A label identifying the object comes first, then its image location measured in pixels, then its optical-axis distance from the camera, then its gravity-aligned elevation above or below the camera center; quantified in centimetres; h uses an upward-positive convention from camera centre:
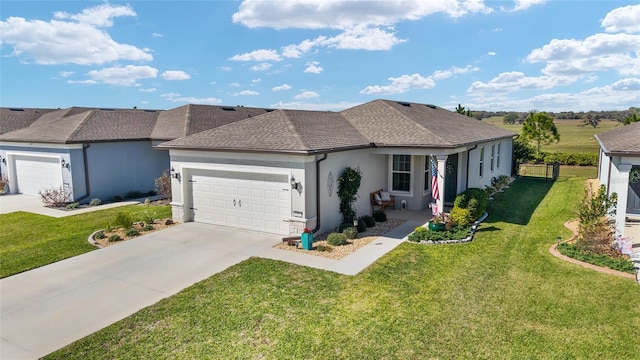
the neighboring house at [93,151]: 2012 -45
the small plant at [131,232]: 1410 -308
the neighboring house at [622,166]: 1157 -84
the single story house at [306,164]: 1338 -86
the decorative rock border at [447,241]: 1282 -316
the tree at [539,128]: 3325 +88
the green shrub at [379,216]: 1558 -287
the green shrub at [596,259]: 1034 -314
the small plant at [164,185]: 1972 -207
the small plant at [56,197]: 1947 -255
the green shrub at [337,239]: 1265 -302
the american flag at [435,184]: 1459 -156
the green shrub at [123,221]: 1438 -275
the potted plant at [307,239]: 1216 -289
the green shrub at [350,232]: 1323 -296
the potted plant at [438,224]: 1358 -277
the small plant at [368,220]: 1482 -287
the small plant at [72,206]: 1909 -293
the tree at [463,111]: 3574 +252
